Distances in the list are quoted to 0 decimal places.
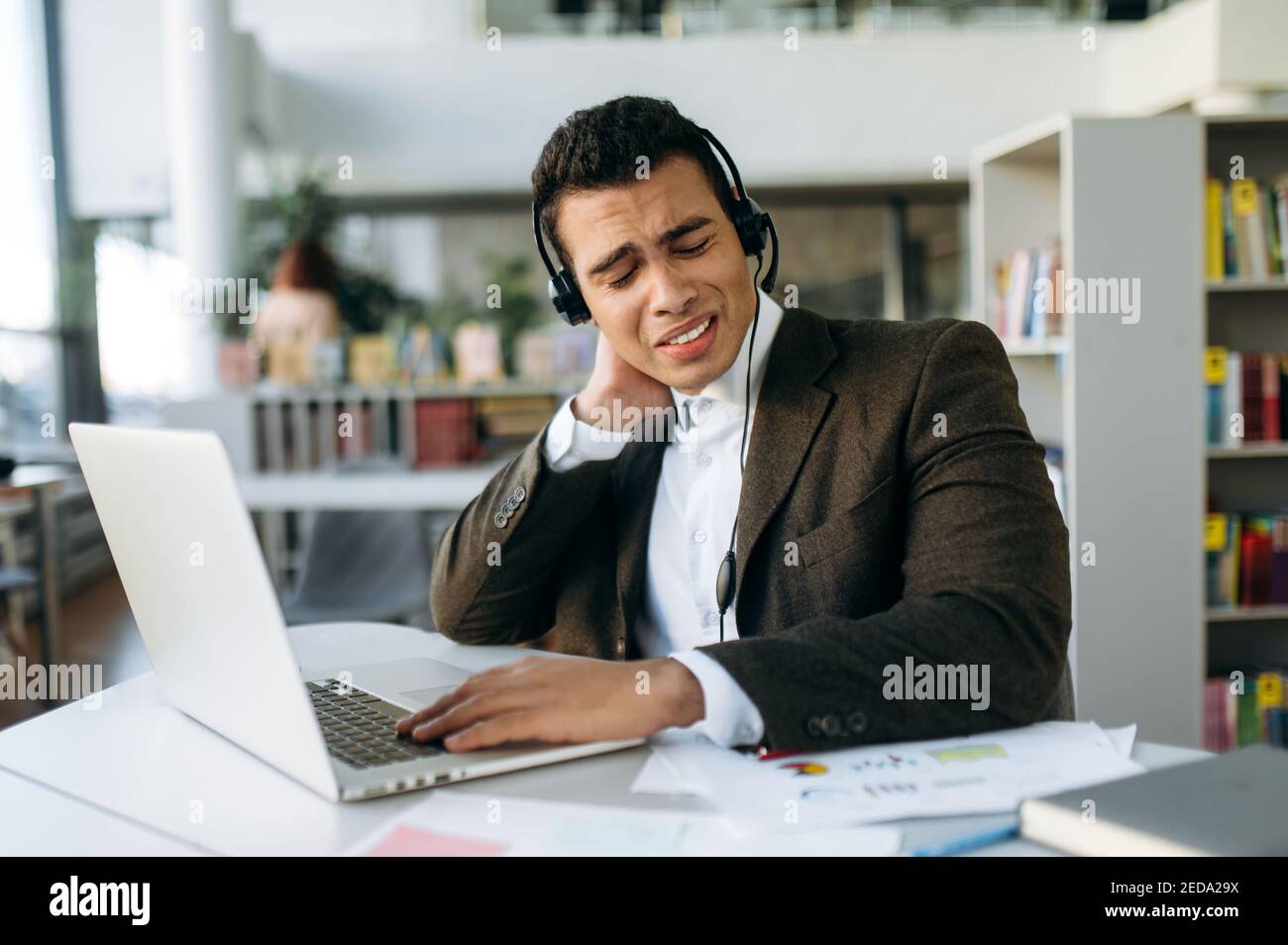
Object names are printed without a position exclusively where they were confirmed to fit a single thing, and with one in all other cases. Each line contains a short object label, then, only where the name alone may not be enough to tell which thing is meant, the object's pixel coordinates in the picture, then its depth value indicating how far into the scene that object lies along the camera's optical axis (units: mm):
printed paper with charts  845
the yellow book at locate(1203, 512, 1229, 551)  3107
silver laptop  835
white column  5832
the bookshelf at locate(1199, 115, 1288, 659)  3305
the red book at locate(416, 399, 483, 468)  5137
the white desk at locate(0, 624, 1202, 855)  850
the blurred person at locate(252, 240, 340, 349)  5234
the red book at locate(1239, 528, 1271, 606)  3127
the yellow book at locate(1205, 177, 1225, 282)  3109
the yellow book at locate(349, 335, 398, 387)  5148
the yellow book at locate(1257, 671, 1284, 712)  3150
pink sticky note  800
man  999
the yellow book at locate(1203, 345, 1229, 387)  3109
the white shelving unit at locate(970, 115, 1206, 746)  3021
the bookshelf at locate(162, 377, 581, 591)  4895
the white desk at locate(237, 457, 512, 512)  4328
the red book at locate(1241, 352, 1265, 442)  3143
